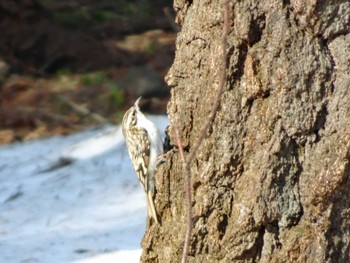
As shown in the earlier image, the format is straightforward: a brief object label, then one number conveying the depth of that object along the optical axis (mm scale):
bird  9797
